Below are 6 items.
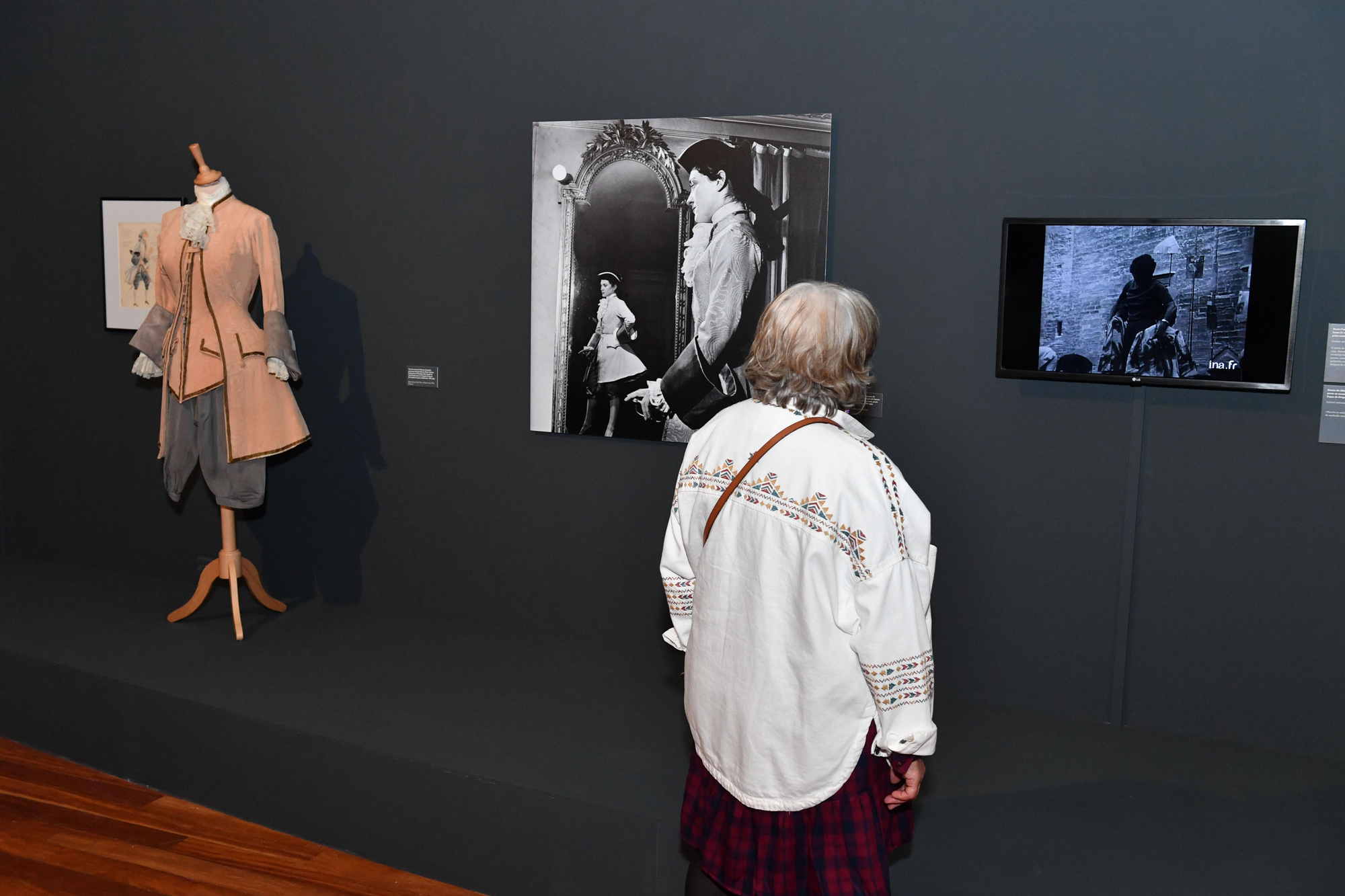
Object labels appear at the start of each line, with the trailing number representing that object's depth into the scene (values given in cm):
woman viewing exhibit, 165
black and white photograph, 320
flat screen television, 268
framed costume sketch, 425
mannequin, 348
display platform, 239
